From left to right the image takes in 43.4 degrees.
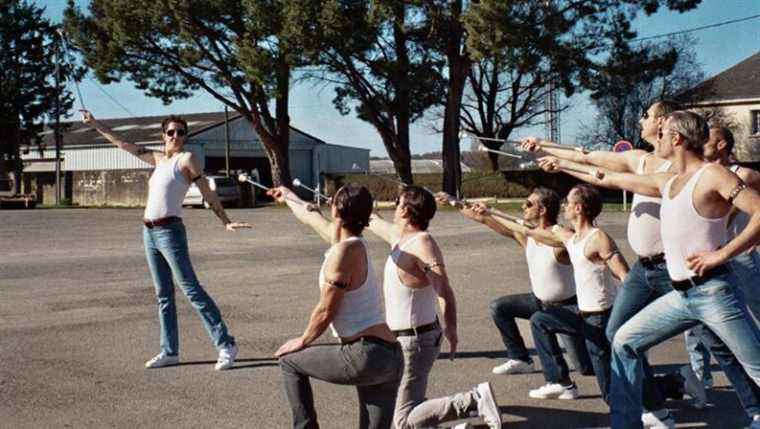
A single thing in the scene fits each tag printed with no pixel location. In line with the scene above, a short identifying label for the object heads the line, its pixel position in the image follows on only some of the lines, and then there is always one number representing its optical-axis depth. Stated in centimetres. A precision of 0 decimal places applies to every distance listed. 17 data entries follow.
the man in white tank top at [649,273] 558
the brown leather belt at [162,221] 749
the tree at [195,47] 3941
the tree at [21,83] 6448
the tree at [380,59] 3762
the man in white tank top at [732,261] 552
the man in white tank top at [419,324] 540
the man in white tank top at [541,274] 664
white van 4484
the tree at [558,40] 3475
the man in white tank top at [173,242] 748
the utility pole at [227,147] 5741
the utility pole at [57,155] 5500
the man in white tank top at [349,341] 474
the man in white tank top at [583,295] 620
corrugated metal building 5612
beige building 5422
